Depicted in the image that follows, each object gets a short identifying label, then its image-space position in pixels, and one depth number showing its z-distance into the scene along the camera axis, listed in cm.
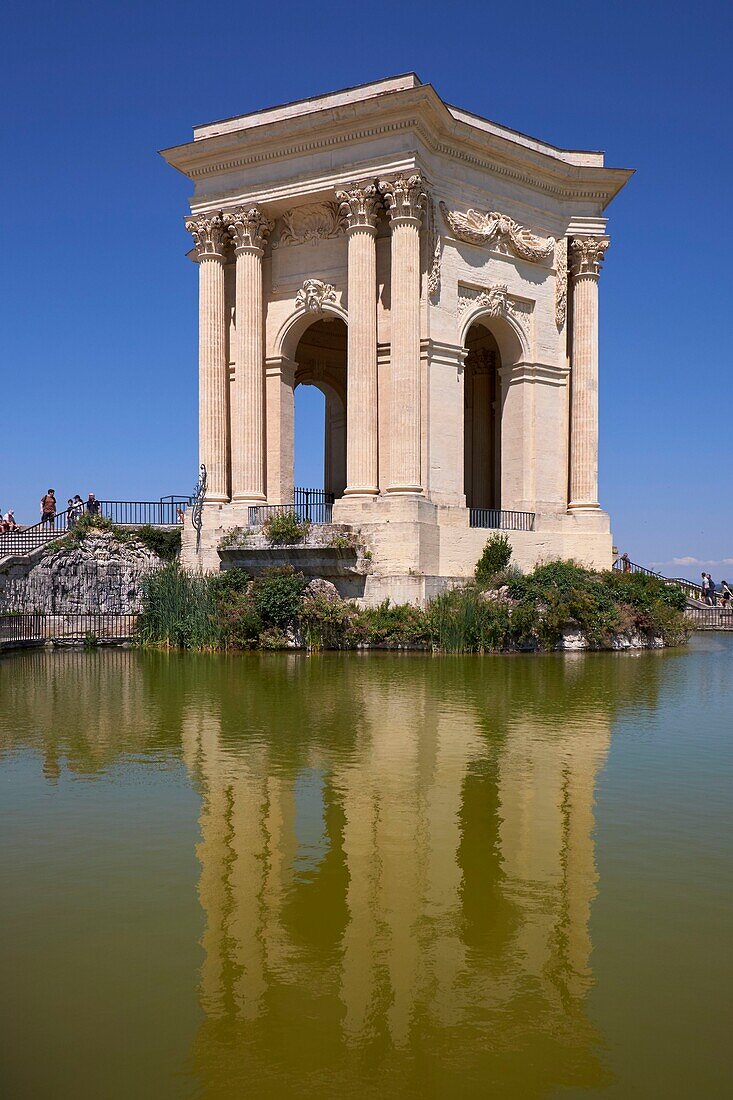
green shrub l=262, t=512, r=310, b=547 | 2450
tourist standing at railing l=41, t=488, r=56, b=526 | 3014
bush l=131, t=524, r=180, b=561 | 2779
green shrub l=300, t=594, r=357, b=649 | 2334
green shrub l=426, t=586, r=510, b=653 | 2264
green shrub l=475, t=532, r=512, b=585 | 2548
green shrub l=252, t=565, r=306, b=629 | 2361
